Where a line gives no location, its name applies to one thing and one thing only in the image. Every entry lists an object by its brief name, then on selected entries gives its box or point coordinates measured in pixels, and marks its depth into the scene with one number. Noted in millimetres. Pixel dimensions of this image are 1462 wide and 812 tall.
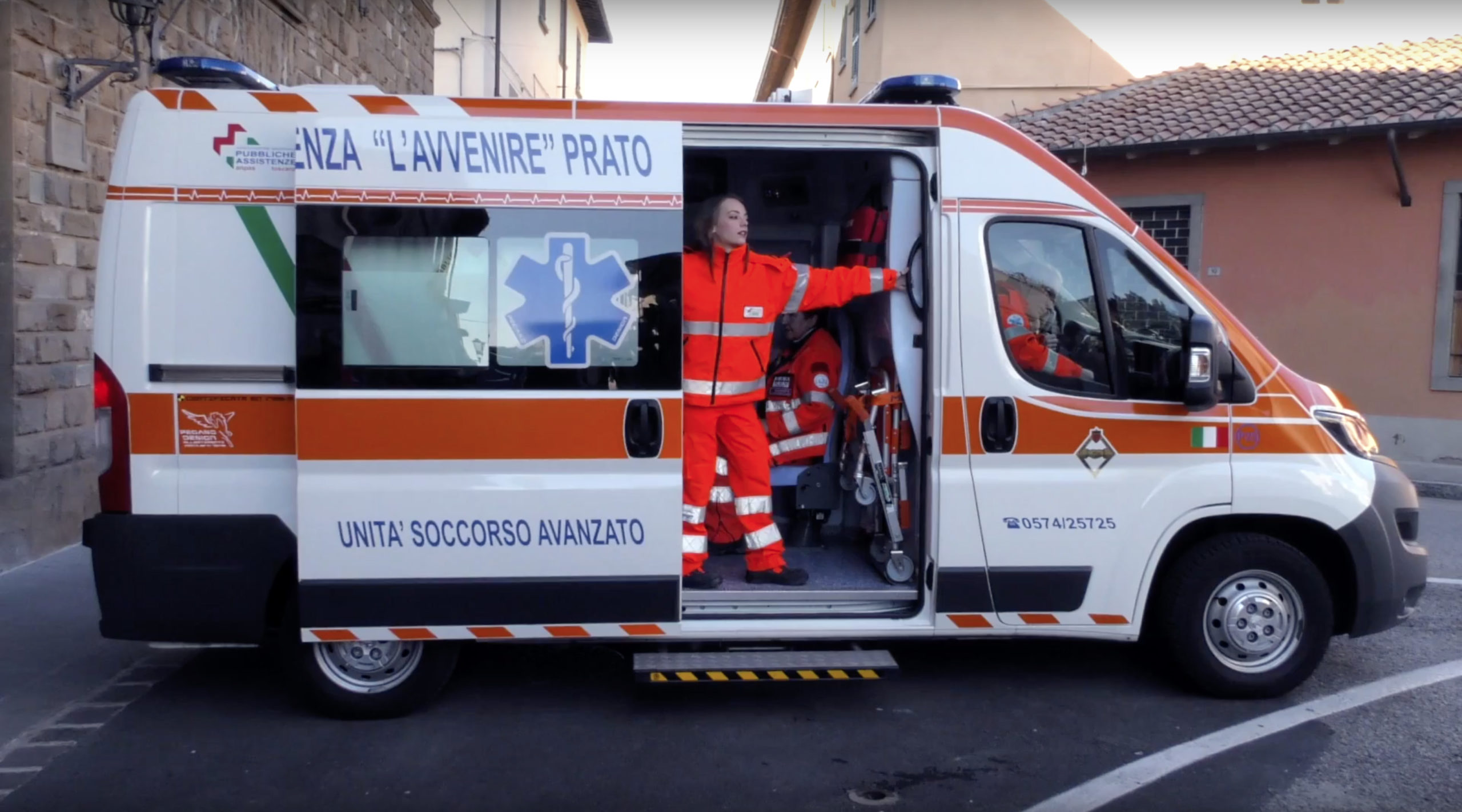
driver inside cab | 4832
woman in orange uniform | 5086
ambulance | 4449
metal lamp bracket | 7418
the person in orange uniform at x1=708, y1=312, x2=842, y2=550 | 6152
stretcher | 5312
